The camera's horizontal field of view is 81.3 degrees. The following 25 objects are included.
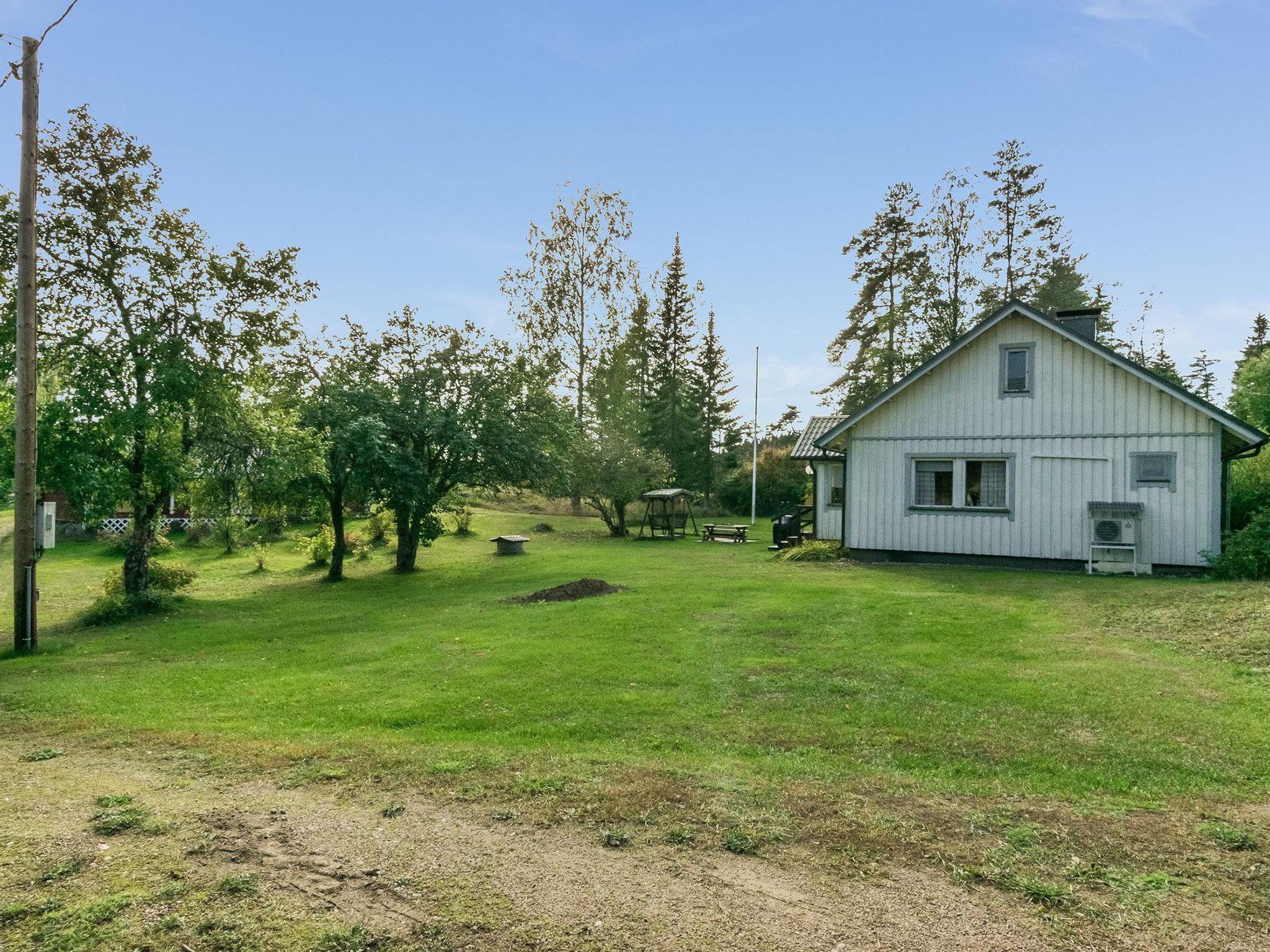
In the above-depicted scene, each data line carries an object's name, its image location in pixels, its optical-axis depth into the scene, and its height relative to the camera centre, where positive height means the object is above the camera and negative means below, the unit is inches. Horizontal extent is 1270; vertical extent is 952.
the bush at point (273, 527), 1128.8 -72.9
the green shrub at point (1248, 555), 560.7 -50.8
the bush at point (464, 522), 1176.8 -67.0
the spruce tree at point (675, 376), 1863.9 +290.7
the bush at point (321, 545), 890.1 -77.0
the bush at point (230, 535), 962.5 -76.7
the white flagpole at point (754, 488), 1525.6 -6.3
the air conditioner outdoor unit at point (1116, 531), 644.7 -37.5
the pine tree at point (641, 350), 1948.8 +364.3
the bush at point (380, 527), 1111.0 -68.2
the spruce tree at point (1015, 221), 1455.5 +527.8
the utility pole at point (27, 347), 421.4 +75.5
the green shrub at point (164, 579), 627.2 -89.1
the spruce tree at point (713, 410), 1841.8 +200.9
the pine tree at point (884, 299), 1544.0 +405.1
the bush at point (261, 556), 894.4 -96.6
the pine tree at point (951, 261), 1517.0 +469.5
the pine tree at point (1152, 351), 1729.8 +322.4
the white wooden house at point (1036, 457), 639.8 +28.9
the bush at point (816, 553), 789.9 -73.3
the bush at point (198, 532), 1138.0 -80.7
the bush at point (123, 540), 901.8 -82.4
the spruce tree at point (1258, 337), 2290.8 +494.9
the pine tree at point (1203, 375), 2209.6 +345.8
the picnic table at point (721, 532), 1133.0 -74.2
